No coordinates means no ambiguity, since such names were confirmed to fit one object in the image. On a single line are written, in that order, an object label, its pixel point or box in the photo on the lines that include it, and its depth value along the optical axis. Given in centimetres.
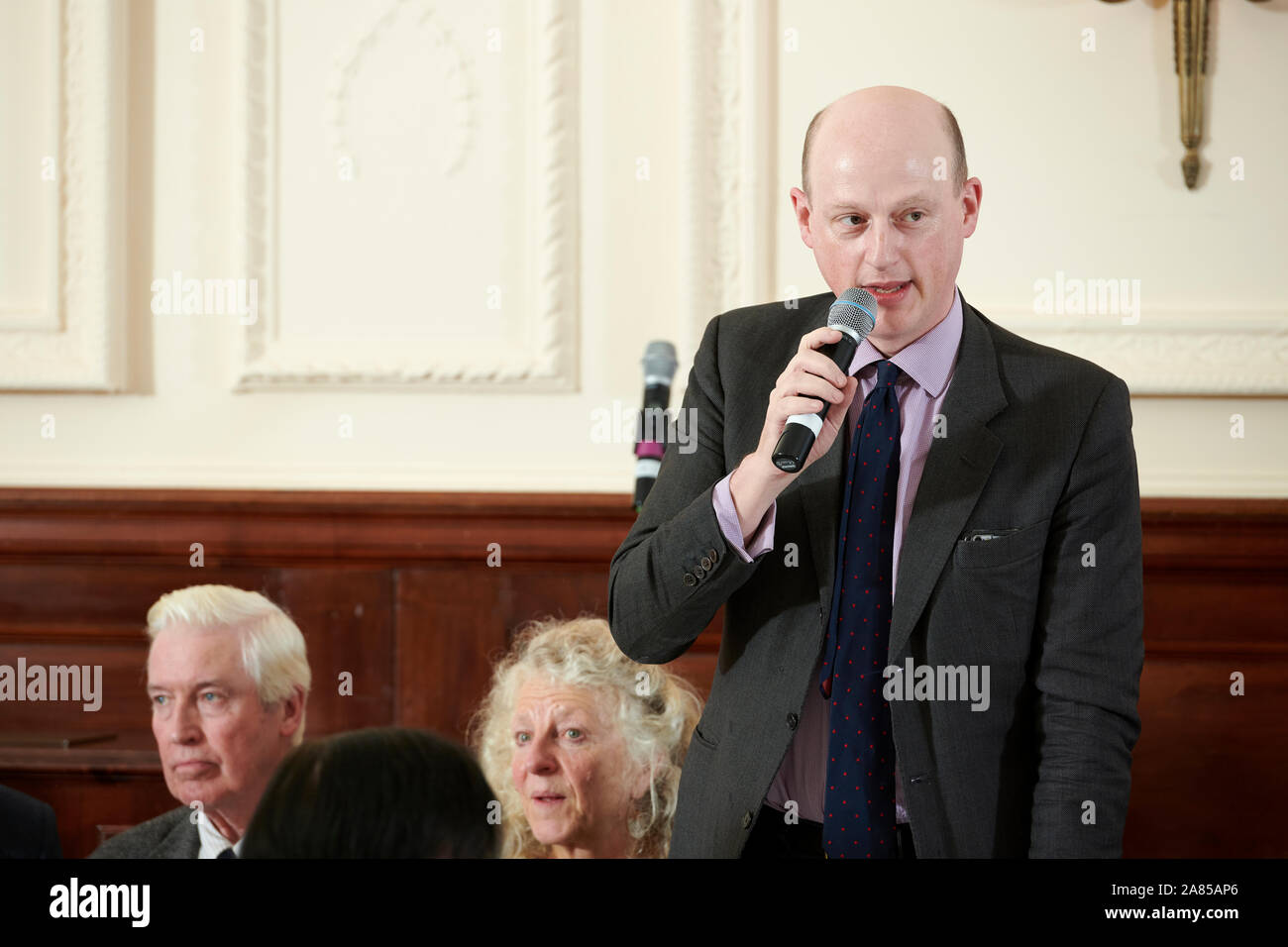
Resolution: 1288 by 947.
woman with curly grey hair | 487
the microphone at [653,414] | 431
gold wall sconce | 606
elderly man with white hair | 419
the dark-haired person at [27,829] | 368
